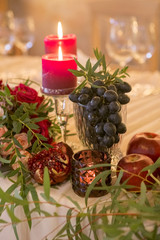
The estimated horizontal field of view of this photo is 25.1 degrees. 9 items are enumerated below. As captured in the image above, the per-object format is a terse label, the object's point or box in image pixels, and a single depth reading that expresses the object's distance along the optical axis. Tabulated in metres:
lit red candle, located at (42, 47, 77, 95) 0.86
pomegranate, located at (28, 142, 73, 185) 0.72
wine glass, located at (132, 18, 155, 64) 1.94
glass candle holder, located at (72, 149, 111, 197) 0.68
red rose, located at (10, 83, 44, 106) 0.85
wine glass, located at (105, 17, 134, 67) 1.97
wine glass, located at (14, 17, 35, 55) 2.22
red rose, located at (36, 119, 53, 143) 0.85
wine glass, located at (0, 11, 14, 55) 2.04
